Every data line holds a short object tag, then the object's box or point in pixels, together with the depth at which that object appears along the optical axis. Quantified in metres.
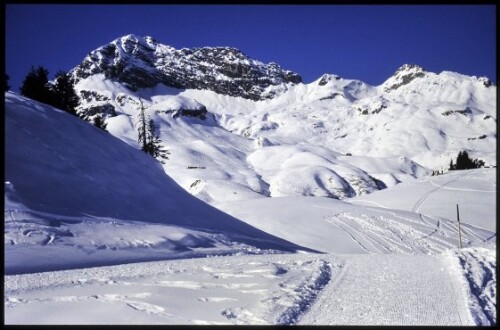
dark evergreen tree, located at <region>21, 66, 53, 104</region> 31.25
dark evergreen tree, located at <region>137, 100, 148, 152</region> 49.48
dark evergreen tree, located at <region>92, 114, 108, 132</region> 42.47
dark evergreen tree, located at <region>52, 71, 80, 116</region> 34.61
